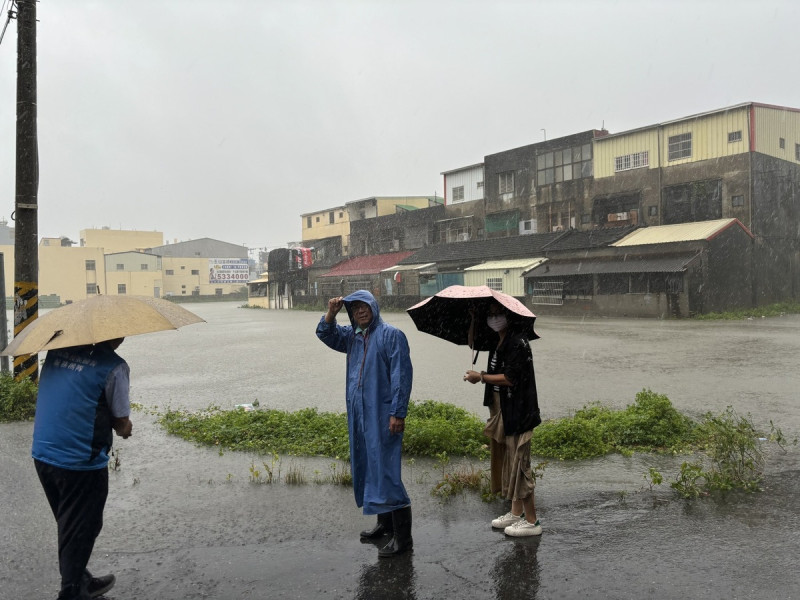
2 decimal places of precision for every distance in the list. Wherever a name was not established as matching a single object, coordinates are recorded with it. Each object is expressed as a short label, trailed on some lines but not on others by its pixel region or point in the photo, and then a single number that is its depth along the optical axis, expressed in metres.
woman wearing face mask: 4.08
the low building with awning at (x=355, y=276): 46.19
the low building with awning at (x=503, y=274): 33.47
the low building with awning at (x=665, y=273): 26.25
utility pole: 8.20
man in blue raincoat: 3.90
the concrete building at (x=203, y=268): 74.88
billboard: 78.62
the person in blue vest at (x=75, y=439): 3.15
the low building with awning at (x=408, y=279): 40.66
